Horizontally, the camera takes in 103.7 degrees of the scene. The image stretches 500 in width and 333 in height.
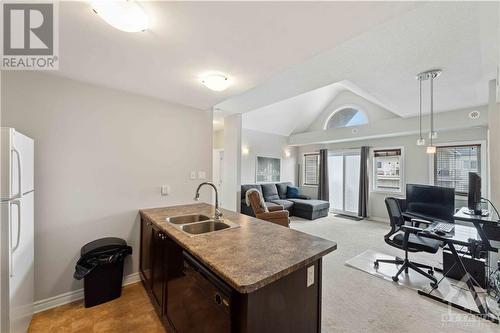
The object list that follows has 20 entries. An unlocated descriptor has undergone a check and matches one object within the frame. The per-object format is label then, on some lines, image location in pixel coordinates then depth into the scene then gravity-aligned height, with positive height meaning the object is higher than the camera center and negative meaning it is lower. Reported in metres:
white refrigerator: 1.33 -0.49
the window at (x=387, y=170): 5.39 -0.13
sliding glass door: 6.27 -0.52
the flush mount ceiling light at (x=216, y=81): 2.05 +0.89
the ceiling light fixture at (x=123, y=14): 1.10 +0.88
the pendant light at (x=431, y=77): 2.72 +1.29
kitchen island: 0.98 -0.68
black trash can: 2.00 -1.10
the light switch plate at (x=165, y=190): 2.77 -0.35
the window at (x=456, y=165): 4.36 +0.02
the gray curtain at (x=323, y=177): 6.71 -0.40
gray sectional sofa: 5.66 -1.12
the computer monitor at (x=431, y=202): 3.45 -0.68
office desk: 2.01 -0.83
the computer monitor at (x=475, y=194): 2.48 -0.37
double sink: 1.96 -0.62
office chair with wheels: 2.48 -1.01
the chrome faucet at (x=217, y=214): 2.11 -0.53
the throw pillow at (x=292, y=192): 6.77 -0.93
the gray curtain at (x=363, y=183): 5.80 -0.54
